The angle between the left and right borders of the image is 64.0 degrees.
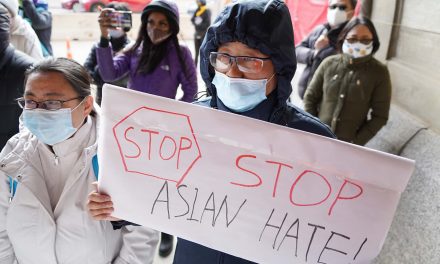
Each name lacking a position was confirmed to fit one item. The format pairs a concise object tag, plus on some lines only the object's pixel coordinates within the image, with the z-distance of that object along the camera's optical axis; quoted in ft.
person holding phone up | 9.10
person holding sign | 3.86
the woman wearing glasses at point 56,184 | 4.35
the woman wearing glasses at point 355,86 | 8.49
